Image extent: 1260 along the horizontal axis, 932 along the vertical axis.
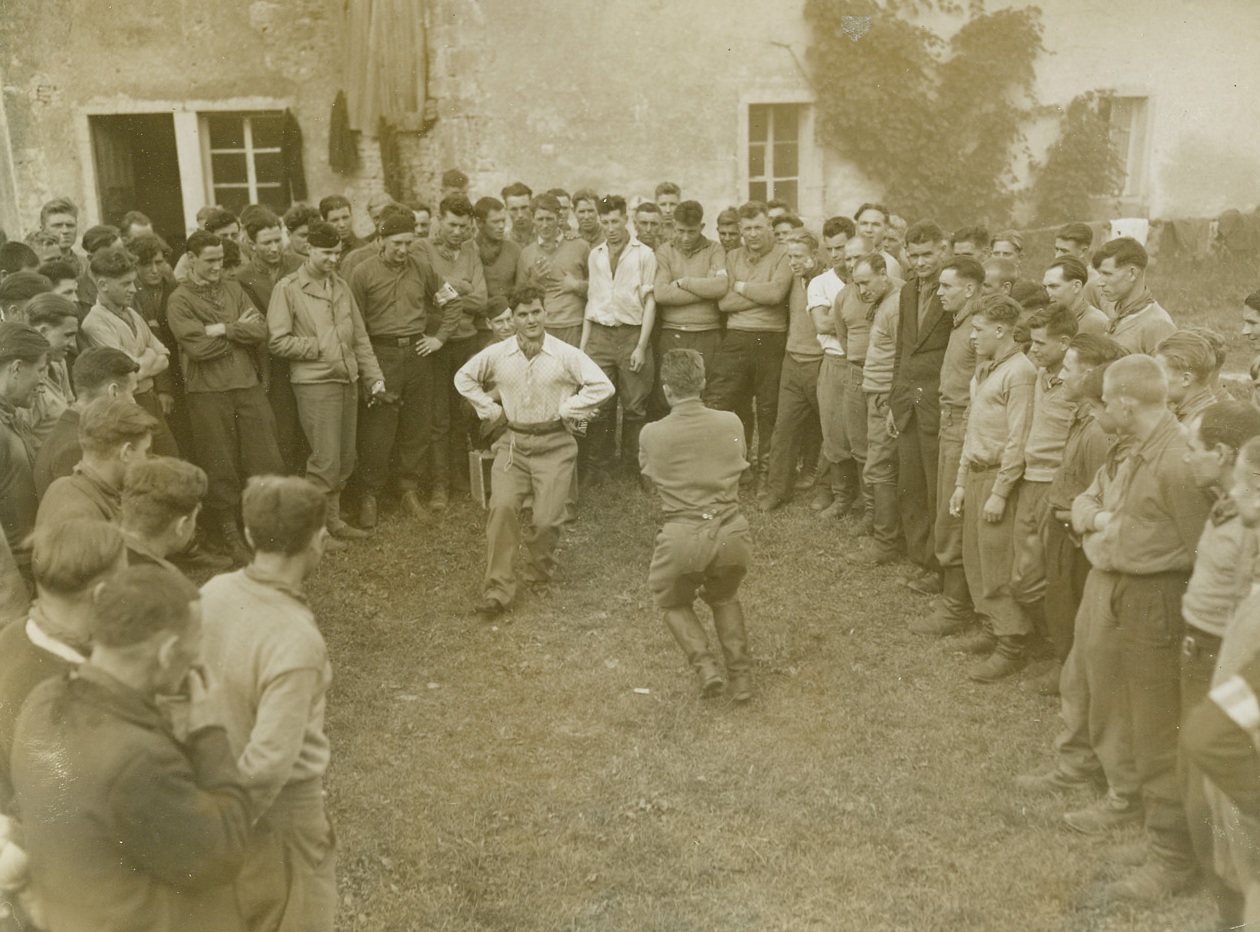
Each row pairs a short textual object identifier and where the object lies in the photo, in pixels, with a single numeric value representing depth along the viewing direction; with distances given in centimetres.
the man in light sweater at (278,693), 305
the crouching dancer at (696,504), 578
